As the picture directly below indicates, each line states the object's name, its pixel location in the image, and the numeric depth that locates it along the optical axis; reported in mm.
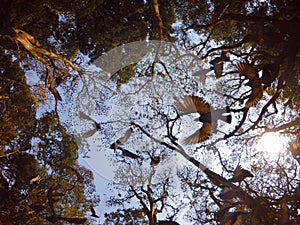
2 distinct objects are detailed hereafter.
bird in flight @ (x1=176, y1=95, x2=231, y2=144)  3816
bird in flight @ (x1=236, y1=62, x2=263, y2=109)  3889
